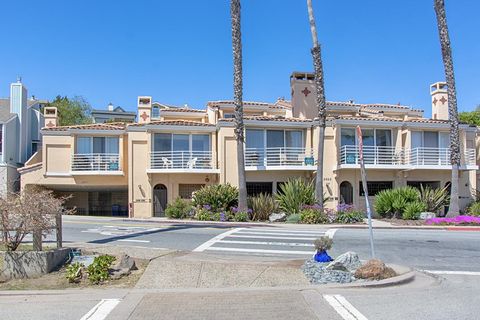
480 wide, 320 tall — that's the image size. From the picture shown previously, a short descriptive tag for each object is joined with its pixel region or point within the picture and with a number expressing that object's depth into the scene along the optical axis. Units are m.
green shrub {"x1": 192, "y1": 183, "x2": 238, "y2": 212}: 26.69
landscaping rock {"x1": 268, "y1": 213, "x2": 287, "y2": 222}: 25.33
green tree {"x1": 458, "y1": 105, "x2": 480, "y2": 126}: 48.06
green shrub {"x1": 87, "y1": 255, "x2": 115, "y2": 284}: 9.01
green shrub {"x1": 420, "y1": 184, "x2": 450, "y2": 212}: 27.50
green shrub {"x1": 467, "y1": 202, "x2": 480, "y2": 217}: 27.12
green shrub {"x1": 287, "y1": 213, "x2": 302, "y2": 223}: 24.64
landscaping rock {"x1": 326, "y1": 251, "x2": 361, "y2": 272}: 9.58
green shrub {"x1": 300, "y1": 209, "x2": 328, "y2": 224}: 24.40
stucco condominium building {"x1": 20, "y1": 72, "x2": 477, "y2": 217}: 30.00
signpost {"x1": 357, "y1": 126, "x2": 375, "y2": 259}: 10.04
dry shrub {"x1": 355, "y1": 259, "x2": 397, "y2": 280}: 9.25
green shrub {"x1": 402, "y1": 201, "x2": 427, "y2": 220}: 25.91
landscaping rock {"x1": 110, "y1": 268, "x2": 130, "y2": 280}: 9.27
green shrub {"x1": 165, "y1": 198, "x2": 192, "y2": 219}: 27.19
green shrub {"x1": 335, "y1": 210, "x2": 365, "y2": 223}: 24.98
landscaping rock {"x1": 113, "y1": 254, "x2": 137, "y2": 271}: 9.73
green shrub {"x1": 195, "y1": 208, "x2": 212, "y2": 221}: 25.75
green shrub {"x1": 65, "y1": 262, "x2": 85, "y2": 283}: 8.98
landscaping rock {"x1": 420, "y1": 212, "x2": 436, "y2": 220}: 25.73
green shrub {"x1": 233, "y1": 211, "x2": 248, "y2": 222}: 24.94
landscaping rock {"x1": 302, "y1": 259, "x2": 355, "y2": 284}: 9.09
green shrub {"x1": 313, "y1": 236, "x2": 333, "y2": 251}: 10.45
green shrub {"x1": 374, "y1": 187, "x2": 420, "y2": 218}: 26.58
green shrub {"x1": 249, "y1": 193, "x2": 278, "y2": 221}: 25.82
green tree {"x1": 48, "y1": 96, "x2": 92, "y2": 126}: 57.31
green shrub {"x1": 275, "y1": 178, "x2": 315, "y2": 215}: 26.07
